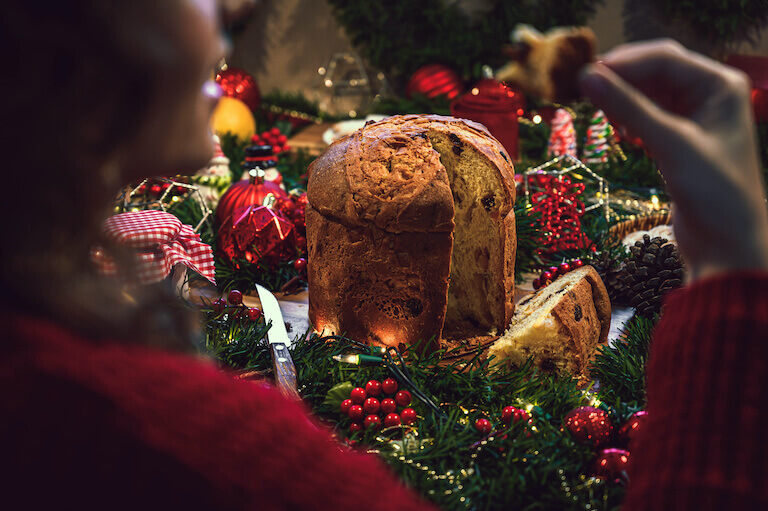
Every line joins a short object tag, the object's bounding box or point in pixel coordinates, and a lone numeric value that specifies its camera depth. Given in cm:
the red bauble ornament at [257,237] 97
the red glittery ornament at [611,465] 68
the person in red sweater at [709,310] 36
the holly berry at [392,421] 75
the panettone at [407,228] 82
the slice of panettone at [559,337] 82
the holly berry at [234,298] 90
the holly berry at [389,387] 77
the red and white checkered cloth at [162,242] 83
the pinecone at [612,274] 94
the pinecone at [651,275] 88
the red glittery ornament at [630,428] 69
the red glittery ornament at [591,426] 70
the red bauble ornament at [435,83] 149
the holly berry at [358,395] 76
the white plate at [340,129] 125
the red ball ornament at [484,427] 72
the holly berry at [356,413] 75
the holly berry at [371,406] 75
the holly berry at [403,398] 76
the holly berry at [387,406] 76
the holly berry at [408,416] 75
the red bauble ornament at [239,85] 146
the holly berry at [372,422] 74
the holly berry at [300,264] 97
